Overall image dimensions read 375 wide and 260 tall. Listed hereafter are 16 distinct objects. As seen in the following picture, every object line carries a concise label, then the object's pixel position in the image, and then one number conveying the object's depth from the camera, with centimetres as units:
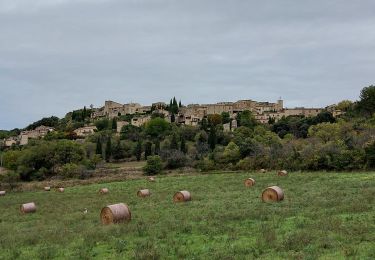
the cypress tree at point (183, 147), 9218
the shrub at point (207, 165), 6236
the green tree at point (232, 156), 6419
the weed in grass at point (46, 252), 1204
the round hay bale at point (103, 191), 3626
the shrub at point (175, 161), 7244
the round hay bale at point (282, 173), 4228
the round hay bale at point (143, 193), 3011
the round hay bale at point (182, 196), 2436
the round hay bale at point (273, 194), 2098
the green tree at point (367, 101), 9100
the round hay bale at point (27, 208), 2522
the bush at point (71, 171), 6662
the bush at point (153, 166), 6550
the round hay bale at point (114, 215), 1700
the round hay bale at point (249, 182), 3384
